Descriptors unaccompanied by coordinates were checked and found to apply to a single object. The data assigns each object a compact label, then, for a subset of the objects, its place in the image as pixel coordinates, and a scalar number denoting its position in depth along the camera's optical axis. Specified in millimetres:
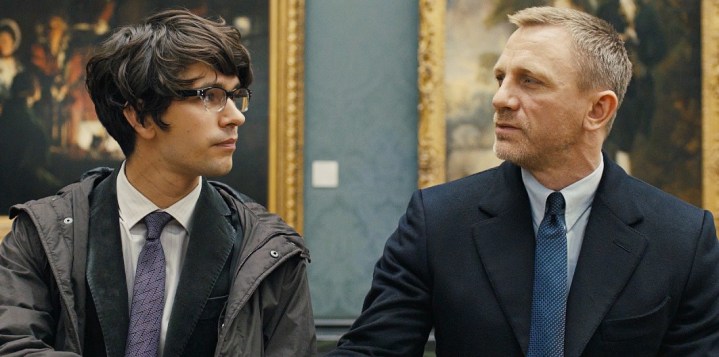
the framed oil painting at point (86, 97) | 5160
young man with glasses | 2660
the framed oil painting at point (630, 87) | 5199
